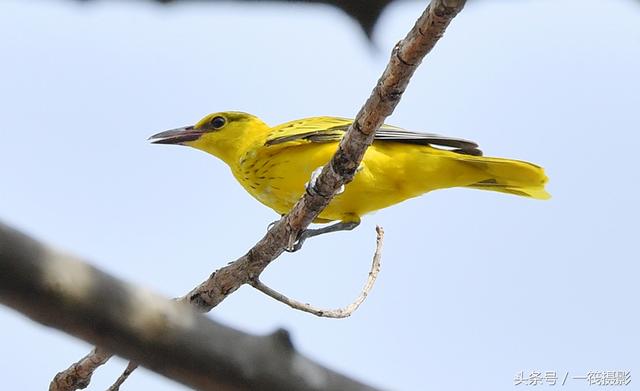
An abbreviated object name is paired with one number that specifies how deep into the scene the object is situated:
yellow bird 9.90
